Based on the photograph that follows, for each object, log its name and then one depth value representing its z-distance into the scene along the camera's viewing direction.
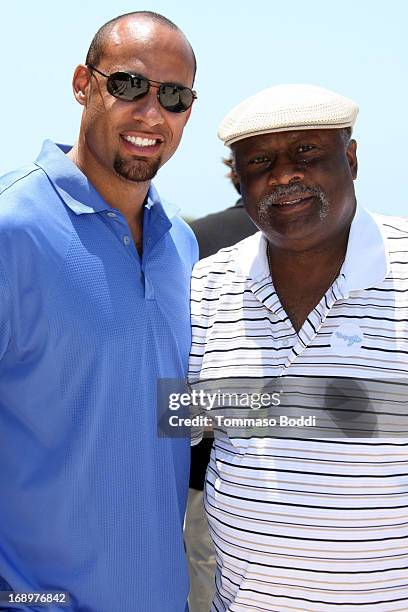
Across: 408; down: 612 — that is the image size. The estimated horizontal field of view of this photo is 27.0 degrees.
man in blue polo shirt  2.57
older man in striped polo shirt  2.64
